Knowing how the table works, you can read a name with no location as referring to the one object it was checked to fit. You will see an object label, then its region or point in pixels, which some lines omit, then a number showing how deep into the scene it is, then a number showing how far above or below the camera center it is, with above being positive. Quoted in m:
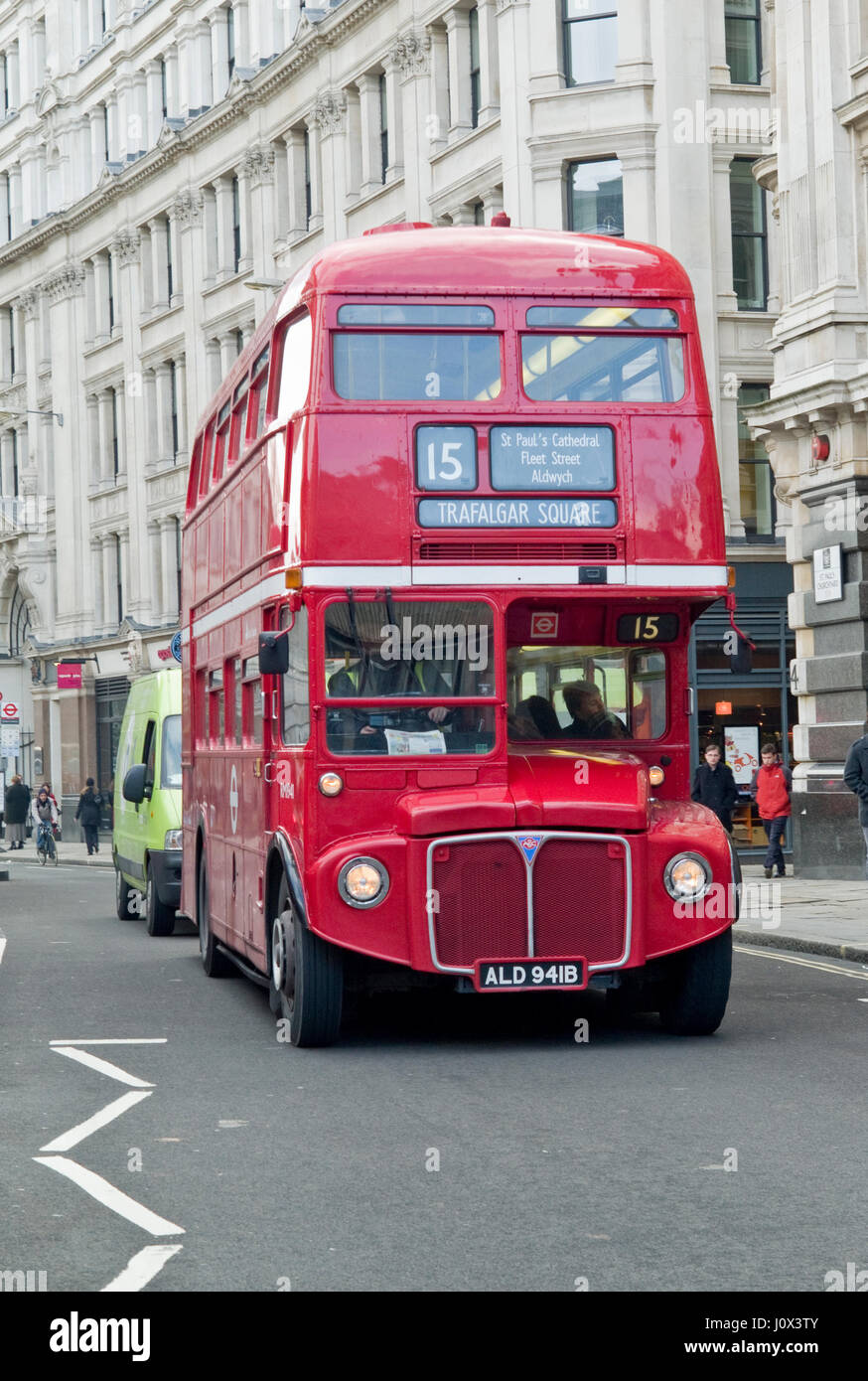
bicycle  39.88 -1.69
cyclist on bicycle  39.97 -1.27
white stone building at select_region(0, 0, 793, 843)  32.59 +10.65
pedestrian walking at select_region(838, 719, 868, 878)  20.75 -0.36
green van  19.73 -0.50
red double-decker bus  10.59 +0.67
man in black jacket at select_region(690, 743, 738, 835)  23.58 -0.53
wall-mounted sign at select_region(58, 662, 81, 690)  48.91 +1.96
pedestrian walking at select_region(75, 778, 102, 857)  45.44 -1.26
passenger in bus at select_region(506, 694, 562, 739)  11.35 +0.13
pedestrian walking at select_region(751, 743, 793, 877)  24.86 -0.71
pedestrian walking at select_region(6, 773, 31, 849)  44.69 -0.95
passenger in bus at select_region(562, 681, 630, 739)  11.52 +0.15
